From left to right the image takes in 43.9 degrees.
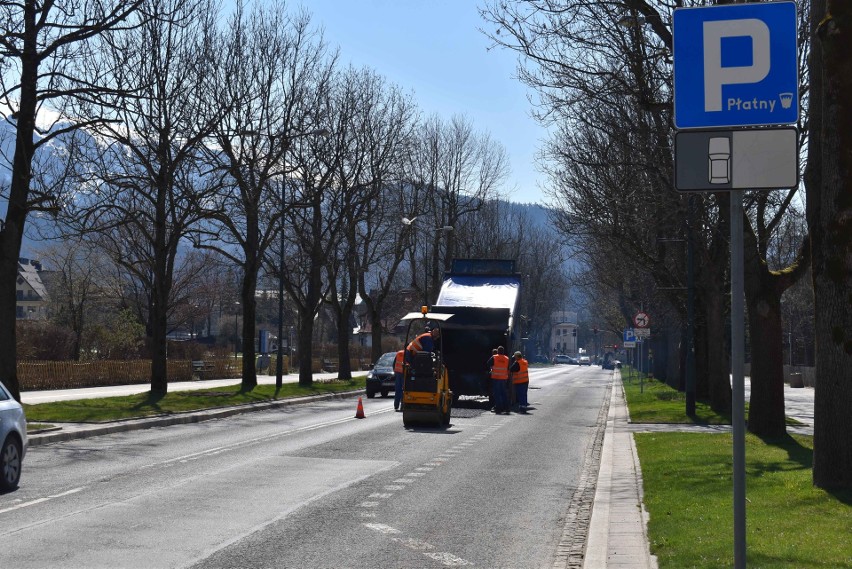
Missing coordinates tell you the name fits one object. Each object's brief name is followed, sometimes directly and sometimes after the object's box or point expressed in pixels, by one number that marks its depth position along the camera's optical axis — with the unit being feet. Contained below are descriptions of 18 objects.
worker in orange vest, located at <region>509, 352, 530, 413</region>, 105.34
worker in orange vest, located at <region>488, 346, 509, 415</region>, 99.04
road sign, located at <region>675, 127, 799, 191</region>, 19.04
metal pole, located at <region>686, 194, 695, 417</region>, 89.66
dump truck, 106.73
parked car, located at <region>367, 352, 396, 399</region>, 135.85
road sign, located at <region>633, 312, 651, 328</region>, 130.11
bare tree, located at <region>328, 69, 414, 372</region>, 161.27
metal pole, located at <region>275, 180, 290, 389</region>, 134.48
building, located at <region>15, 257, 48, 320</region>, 403.75
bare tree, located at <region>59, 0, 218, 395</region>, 103.50
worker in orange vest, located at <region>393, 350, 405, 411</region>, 96.63
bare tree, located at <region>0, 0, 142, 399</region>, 73.56
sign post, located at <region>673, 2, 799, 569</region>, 19.27
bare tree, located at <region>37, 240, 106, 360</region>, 196.78
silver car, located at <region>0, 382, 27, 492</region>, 42.04
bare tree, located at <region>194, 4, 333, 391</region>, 124.16
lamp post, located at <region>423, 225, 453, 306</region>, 180.67
